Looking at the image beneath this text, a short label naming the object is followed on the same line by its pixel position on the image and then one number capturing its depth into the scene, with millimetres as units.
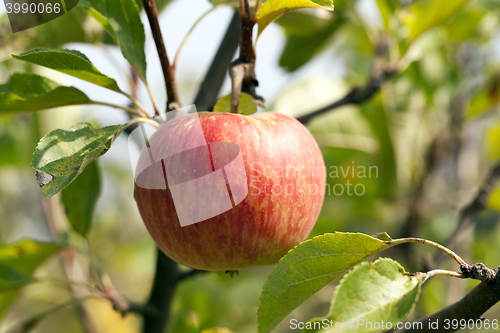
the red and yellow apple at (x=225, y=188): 677
